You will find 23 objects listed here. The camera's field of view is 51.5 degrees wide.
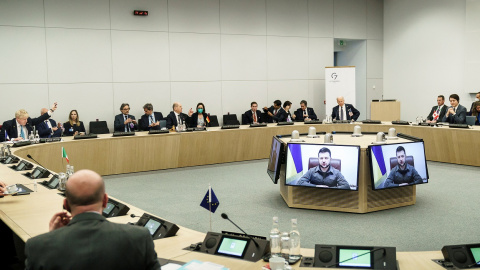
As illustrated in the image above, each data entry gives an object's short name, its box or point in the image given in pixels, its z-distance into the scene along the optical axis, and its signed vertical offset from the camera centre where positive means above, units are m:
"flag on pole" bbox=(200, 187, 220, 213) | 3.76 -0.75
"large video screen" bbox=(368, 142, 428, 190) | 6.20 -0.81
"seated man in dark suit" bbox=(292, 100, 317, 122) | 13.21 -0.28
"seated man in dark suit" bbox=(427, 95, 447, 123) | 11.11 -0.26
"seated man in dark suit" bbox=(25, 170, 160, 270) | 2.01 -0.55
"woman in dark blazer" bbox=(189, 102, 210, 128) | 11.32 -0.31
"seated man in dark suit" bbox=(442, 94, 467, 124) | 10.39 -0.27
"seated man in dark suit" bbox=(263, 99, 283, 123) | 12.66 -0.18
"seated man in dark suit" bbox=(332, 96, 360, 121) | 12.32 -0.25
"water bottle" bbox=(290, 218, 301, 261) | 3.10 -0.89
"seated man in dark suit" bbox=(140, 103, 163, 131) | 10.96 -0.29
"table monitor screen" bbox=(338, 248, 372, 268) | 2.91 -0.93
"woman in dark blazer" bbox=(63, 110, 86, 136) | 10.46 -0.39
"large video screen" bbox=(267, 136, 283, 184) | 6.64 -0.76
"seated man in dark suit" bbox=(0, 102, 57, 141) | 9.12 -0.37
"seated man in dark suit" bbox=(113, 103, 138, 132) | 10.82 -0.34
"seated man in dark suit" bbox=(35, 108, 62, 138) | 9.65 -0.43
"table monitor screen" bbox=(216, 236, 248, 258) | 3.16 -0.92
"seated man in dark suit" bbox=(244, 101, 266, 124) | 12.55 -0.29
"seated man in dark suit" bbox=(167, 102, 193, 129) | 10.94 -0.27
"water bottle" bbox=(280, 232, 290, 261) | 3.13 -0.89
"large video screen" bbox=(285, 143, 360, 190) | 6.23 -0.81
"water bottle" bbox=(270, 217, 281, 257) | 3.12 -0.88
